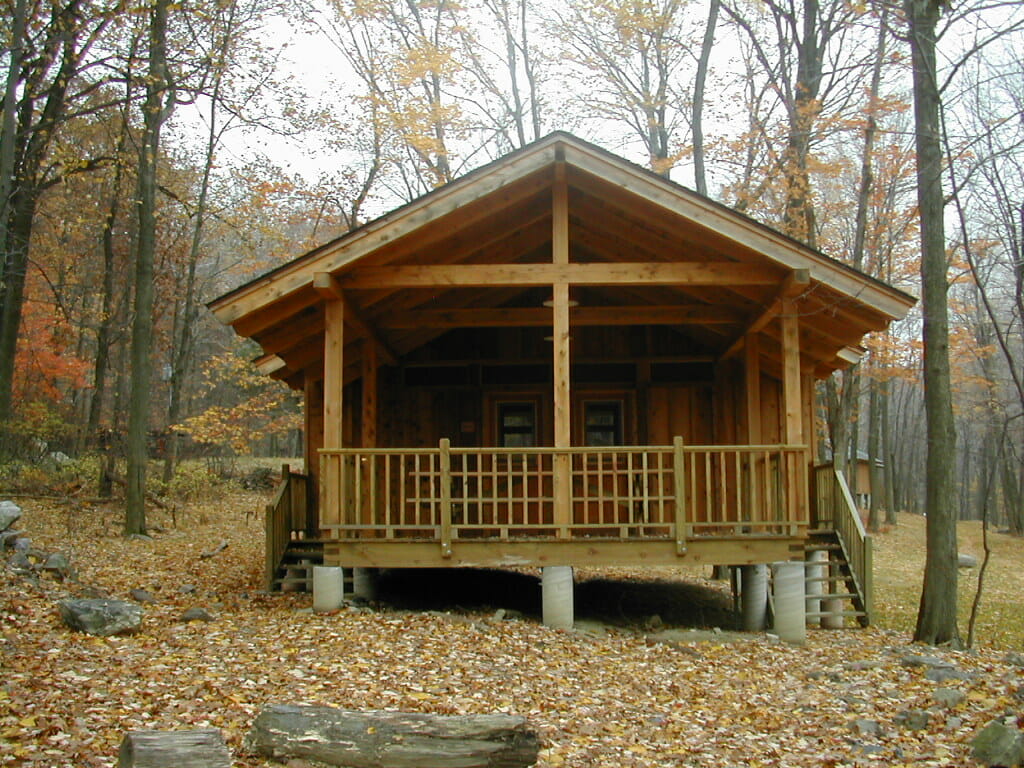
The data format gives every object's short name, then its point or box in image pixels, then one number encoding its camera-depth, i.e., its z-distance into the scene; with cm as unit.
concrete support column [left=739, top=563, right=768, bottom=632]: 1259
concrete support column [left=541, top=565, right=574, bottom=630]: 1110
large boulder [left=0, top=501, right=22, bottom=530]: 1272
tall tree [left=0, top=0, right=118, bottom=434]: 1808
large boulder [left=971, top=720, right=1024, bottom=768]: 620
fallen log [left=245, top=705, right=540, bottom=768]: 612
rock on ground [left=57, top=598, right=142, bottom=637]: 905
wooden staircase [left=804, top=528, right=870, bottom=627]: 1284
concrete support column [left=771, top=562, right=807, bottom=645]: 1146
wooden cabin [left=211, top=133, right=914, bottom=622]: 1117
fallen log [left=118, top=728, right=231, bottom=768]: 541
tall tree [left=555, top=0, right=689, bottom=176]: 2419
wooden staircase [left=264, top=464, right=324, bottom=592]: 1288
